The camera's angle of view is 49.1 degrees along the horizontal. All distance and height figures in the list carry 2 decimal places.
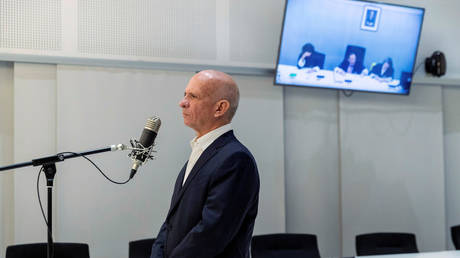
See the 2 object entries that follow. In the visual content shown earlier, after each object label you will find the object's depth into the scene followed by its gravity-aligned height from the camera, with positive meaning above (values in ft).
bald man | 6.59 -0.71
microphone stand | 7.34 -0.47
